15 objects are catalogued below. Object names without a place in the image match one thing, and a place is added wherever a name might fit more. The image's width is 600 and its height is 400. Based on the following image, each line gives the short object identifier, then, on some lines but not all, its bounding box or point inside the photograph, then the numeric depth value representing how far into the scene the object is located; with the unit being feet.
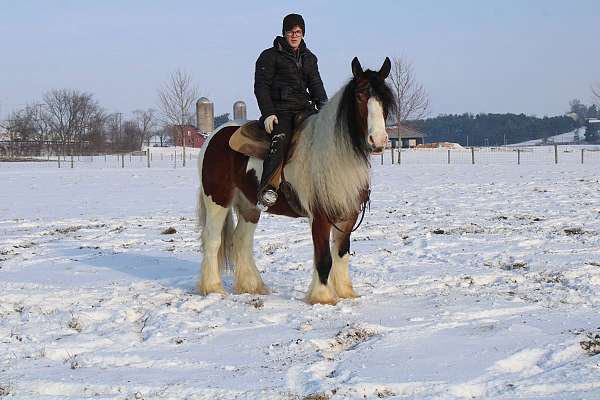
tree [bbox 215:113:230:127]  327.26
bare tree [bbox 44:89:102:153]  241.96
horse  14.58
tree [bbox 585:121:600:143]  286.05
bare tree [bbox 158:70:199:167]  142.82
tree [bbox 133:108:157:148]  291.17
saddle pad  16.99
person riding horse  16.39
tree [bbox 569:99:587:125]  436.80
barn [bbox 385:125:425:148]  234.99
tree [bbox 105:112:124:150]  265.13
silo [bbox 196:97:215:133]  263.49
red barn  241.35
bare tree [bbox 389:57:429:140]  123.22
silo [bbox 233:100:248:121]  246.27
